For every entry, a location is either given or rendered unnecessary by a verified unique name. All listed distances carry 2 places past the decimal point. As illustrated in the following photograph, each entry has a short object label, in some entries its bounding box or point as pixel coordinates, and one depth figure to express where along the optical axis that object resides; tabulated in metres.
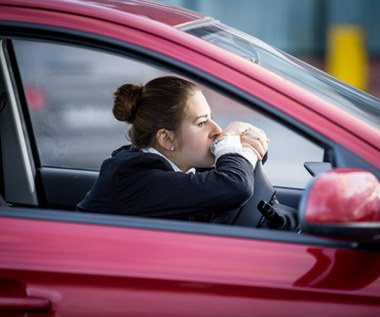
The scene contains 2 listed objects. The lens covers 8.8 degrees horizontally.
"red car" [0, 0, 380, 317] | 5.07
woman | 5.37
